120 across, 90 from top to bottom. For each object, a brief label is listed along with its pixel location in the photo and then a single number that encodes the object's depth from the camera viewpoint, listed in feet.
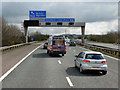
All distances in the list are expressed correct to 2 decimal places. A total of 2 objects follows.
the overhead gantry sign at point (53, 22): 157.07
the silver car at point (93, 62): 37.47
